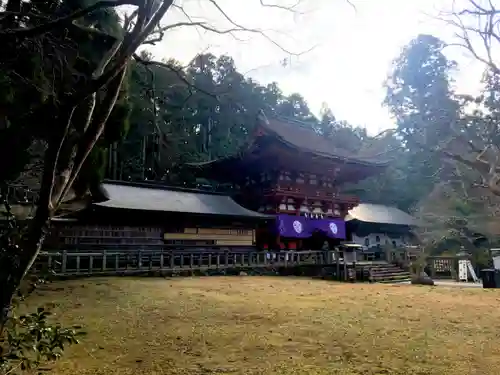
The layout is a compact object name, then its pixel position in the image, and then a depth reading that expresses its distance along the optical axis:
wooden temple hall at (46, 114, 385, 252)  18.70
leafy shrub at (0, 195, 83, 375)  2.90
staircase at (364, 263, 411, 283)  19.75
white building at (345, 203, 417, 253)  32.59
